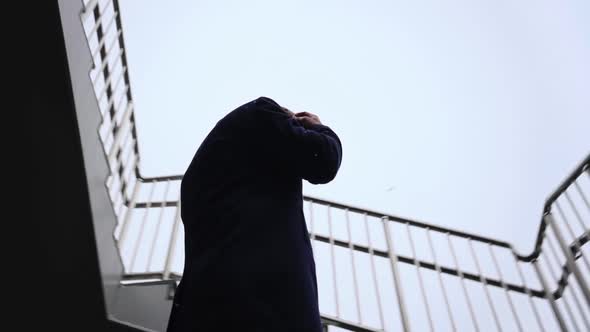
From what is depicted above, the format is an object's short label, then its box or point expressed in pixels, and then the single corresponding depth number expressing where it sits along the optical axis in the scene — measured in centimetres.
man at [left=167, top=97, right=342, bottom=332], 79
